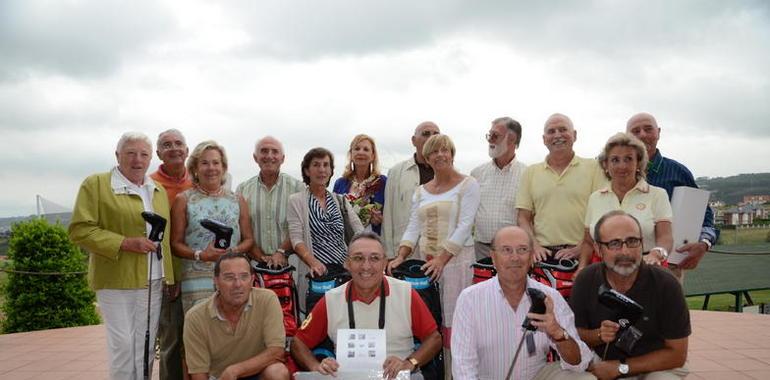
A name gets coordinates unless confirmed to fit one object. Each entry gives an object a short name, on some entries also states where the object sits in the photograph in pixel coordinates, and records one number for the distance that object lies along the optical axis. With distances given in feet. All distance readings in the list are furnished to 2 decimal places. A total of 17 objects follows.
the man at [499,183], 14.12
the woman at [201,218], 12.96
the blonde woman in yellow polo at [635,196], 11.67
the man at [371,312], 10.48
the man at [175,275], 13.62
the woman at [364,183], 15.69
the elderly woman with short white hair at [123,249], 11.98
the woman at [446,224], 13.14
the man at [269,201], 14.55
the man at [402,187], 15.60
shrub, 24.38
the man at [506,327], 9.37
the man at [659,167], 13.71
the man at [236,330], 10.50
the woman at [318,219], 13.99
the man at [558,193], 12.83
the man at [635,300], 9.46
